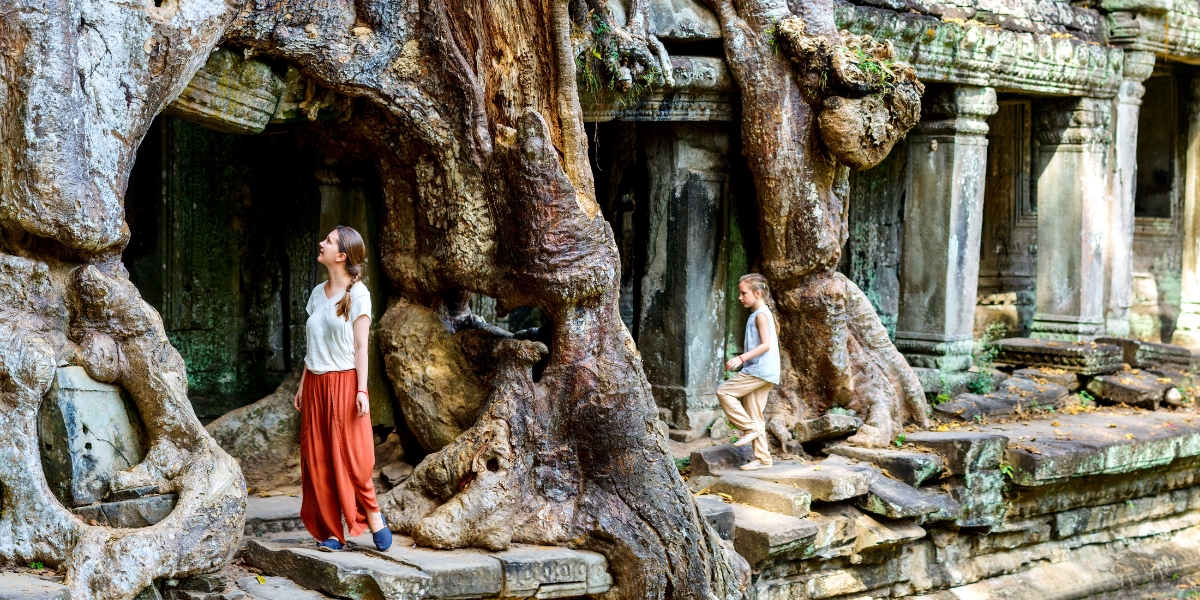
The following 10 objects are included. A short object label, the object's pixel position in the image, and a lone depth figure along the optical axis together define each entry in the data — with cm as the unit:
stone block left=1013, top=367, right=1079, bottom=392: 1235
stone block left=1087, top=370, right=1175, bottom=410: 1236
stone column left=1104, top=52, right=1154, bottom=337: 1318
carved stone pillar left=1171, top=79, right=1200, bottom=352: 1494
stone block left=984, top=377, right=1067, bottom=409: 1170
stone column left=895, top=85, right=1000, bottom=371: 1148
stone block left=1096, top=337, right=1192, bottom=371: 1297
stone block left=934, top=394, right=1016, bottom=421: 1101
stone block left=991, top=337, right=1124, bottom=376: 1245
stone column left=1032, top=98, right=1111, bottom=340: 1288
